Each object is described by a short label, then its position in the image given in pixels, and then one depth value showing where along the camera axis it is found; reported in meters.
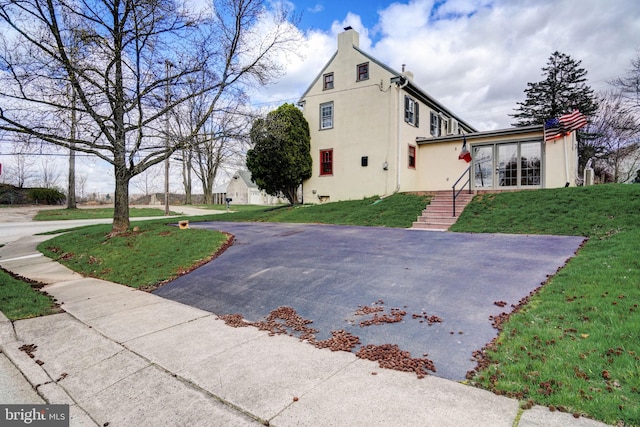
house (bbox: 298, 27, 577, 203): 14.93
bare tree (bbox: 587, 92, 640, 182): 28.11
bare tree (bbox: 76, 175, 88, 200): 47.03
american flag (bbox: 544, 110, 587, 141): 13.52
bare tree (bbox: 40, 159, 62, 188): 39.25
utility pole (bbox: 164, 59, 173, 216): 10.27
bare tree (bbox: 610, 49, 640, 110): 18.97
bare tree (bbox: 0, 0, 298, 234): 8.92
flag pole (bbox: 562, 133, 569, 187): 14.20
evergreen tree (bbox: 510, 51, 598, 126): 31.25
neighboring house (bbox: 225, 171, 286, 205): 51.12
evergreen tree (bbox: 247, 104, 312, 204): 17.30
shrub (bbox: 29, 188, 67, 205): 33.19
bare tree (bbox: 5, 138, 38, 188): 34.88
